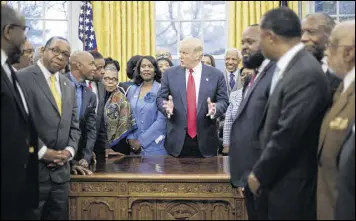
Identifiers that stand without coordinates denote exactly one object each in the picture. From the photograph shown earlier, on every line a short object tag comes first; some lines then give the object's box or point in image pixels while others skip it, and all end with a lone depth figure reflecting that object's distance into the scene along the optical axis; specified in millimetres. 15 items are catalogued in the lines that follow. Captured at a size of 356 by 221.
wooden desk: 4309
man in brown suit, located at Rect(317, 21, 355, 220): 3020
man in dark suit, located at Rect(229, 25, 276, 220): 3438
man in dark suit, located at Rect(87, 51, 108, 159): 5078
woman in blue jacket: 5496
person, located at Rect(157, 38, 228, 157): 5332
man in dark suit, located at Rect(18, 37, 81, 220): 3785
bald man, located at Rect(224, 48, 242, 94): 7105
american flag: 8216
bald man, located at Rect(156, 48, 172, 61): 7331
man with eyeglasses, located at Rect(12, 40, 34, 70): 4609
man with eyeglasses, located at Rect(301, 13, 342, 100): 3674
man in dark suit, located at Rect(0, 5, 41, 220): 2836
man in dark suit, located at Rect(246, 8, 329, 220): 3035
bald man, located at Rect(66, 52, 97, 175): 4656
